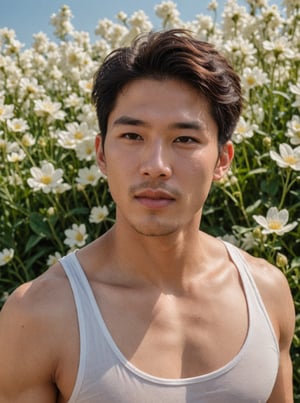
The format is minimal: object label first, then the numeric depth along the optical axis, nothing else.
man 1.55
